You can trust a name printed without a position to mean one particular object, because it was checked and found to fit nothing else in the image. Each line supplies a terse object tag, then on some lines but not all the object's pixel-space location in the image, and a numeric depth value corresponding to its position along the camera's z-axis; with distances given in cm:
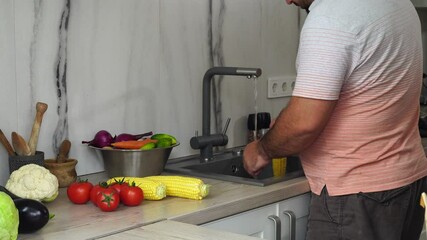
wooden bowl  288
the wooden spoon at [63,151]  296
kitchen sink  311
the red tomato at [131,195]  265
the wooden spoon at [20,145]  280
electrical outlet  390
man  254
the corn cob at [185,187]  274
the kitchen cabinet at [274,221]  276
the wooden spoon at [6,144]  281
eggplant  235
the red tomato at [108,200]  259
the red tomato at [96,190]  264
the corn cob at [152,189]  272
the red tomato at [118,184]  267
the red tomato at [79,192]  267
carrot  302
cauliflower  262
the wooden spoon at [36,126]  285
